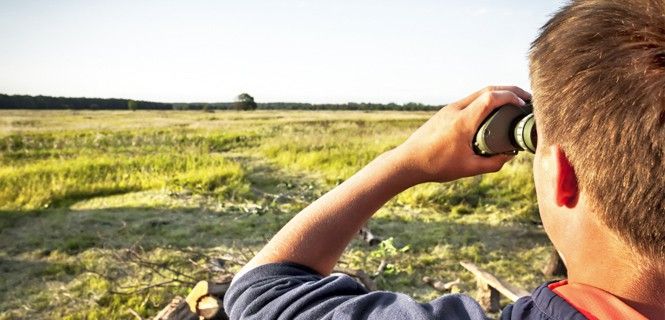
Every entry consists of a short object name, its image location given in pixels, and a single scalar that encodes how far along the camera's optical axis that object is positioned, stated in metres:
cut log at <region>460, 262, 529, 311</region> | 4.16
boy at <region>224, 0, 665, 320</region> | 0.63
